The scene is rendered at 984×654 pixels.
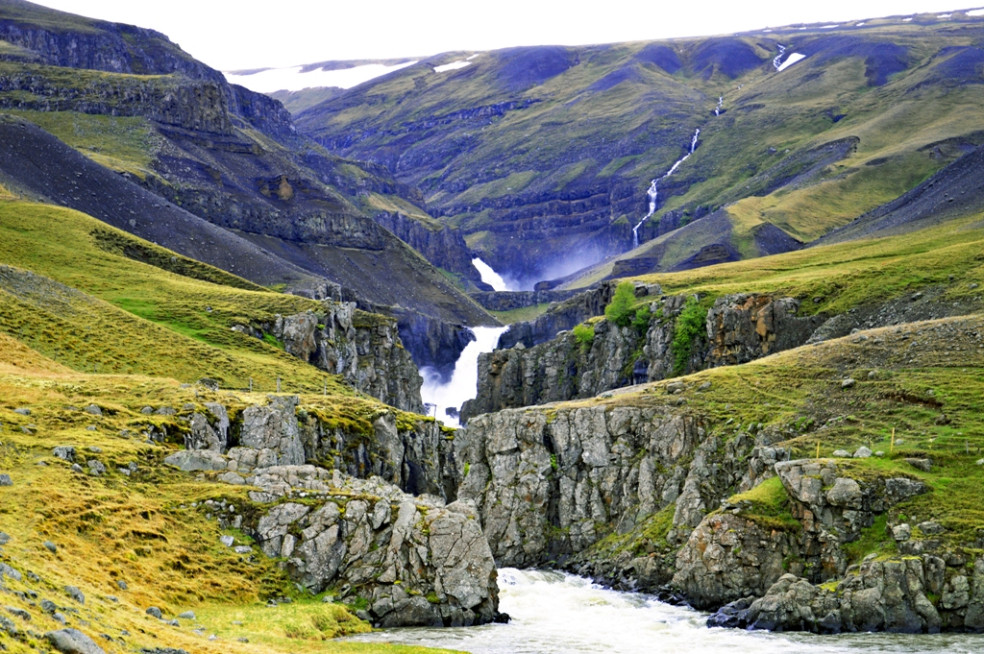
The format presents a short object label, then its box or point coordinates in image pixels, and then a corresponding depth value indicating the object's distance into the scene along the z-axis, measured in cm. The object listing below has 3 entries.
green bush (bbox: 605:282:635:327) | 14588
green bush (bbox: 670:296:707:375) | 12850
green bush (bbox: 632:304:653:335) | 14179
